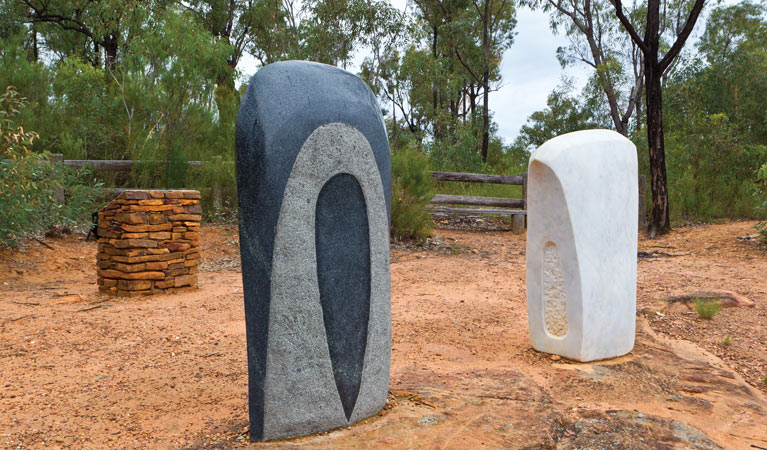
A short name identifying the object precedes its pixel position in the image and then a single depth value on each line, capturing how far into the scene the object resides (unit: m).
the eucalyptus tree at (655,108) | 10.55
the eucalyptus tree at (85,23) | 13.16
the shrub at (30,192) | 6.82
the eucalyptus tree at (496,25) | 24.88
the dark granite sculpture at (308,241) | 2.66
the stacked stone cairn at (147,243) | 5.95
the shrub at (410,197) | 10.04
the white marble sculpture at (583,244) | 3.87
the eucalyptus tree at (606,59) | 19.95
